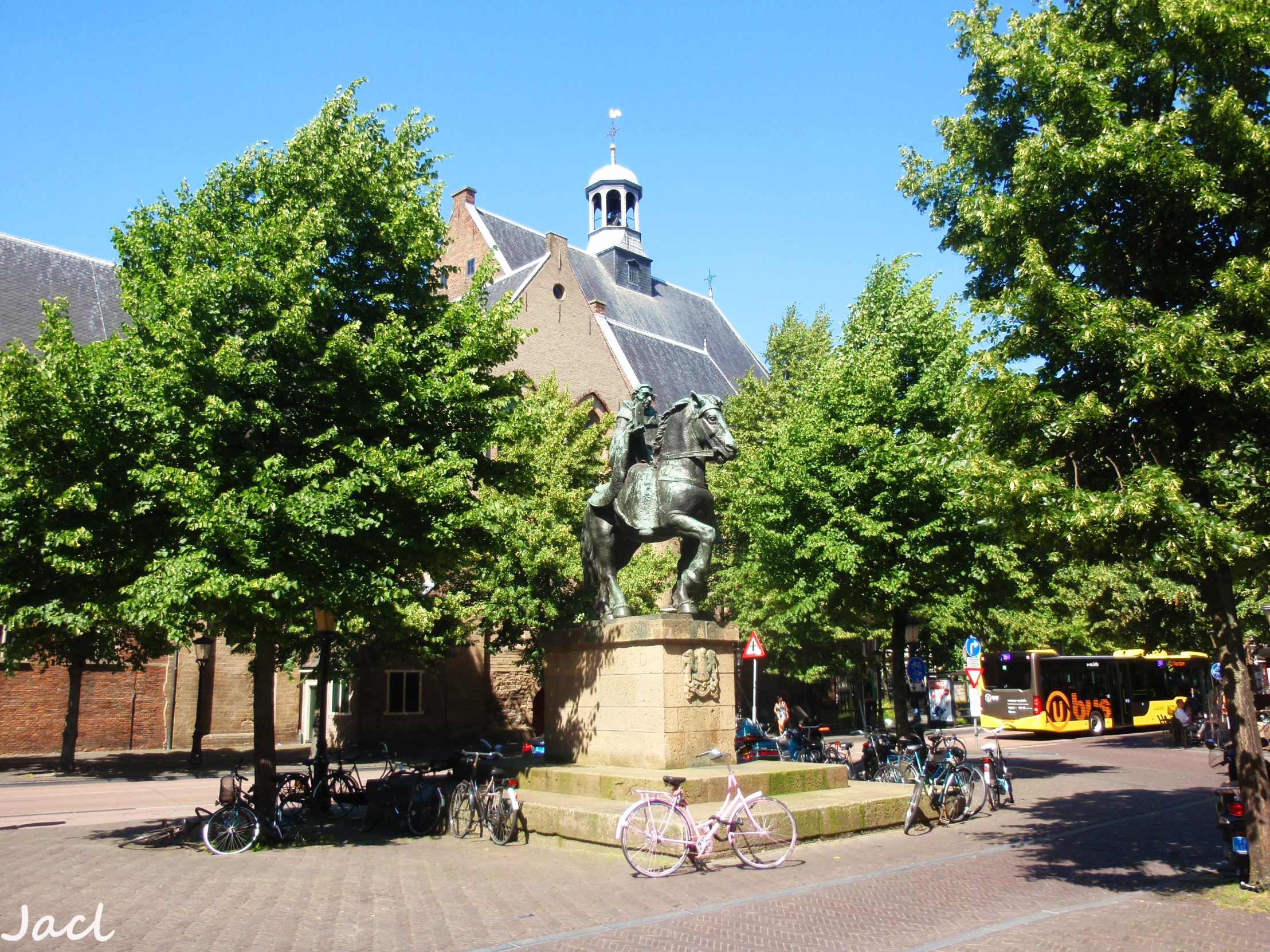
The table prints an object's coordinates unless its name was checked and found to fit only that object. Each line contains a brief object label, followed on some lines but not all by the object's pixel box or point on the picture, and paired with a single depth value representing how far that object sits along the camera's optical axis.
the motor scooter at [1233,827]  7.39
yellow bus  27.83
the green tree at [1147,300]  6.83
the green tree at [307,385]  9.38
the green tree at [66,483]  8.98
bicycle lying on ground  10.28
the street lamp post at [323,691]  12.41
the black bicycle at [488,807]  9.63
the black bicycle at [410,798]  10.81
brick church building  26.23
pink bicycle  7.98
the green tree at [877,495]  16.39
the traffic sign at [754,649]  18.31
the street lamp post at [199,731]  22.19
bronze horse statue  10.28
